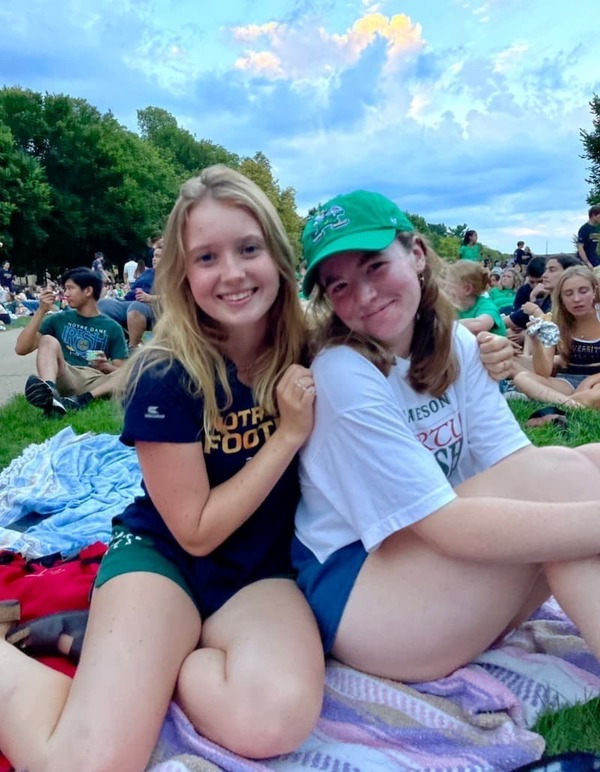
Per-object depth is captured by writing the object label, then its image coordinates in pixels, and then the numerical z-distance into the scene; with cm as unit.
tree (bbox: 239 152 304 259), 4600
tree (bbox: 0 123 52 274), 3431
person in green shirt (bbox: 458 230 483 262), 1377
